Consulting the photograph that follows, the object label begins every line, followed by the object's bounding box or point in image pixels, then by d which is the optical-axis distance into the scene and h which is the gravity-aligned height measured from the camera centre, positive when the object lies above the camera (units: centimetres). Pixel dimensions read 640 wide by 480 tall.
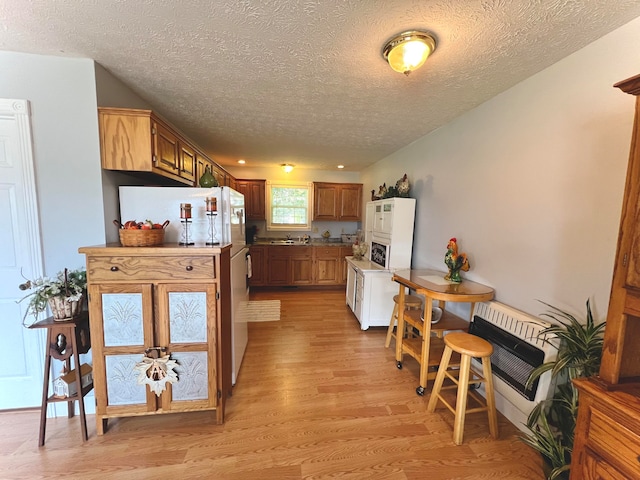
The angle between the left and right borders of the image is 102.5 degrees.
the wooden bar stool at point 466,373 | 168 -105
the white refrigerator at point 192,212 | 194 +0
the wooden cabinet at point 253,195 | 513 +36
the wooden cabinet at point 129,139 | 178 +50
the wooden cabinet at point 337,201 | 533 +28
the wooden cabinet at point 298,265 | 494 -99
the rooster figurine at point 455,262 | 232 -40
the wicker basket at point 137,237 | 162 -17
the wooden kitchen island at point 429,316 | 201 -94
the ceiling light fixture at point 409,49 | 138 +93
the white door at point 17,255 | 169 -33
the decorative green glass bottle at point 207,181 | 212 +26
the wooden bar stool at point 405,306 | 270 -93
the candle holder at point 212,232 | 201 -16
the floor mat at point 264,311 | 365 -148
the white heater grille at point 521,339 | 158 -79
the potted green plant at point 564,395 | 126 -95
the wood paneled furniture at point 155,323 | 160 -73
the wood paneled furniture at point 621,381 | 88 -61
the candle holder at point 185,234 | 193 -17
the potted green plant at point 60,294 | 160 -54
